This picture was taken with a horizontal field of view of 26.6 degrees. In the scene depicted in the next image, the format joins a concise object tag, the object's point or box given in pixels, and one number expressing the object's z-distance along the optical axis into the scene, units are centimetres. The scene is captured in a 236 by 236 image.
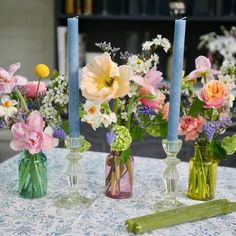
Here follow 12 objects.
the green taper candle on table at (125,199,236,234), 114
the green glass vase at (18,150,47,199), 131
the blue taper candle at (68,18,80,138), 121
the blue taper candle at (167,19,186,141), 118
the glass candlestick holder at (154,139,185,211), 125
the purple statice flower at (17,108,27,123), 123
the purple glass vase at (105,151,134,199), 130
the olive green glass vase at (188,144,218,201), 132
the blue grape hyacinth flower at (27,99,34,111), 129
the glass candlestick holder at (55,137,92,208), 127
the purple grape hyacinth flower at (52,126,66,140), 126
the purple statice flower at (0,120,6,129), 125
